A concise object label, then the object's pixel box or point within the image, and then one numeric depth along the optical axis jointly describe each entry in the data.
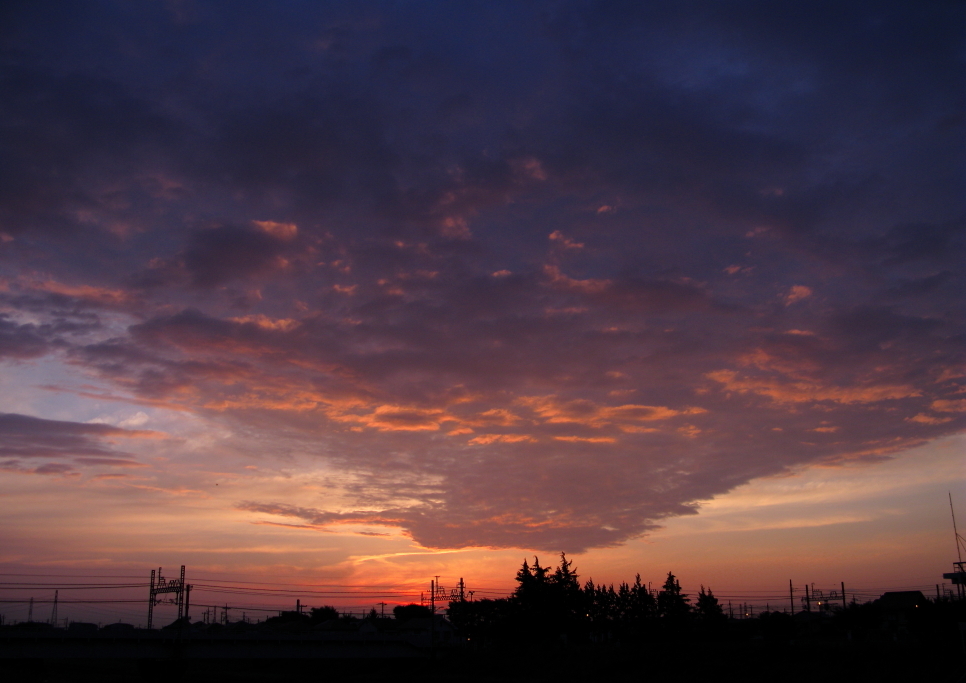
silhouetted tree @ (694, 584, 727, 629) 104.69
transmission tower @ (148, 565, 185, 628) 92.93
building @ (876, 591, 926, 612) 112.49
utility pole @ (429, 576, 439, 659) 109.97
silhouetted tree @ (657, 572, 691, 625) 113.75
